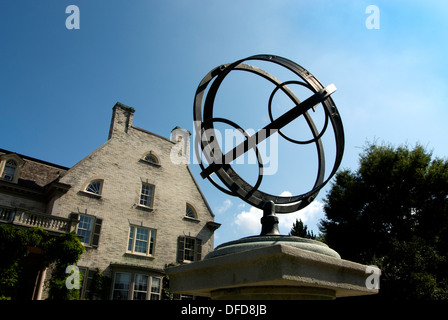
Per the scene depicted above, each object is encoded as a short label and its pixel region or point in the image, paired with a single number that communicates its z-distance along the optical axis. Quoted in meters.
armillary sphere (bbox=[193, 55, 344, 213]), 5.35
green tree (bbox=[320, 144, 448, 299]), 18.78
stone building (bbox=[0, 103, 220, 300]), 20.56
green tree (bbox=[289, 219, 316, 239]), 40.03
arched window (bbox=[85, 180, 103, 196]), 22.64
